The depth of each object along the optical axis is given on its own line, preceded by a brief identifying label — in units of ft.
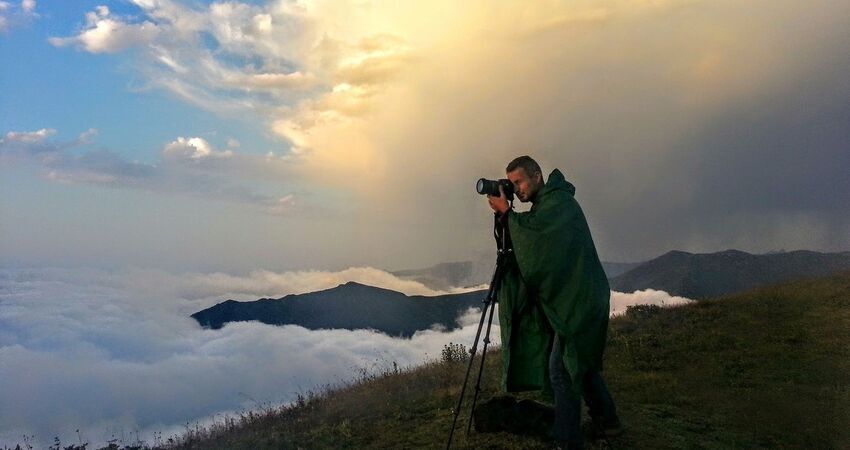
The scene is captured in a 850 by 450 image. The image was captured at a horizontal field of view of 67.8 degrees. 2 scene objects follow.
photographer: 18.20
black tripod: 19.93
